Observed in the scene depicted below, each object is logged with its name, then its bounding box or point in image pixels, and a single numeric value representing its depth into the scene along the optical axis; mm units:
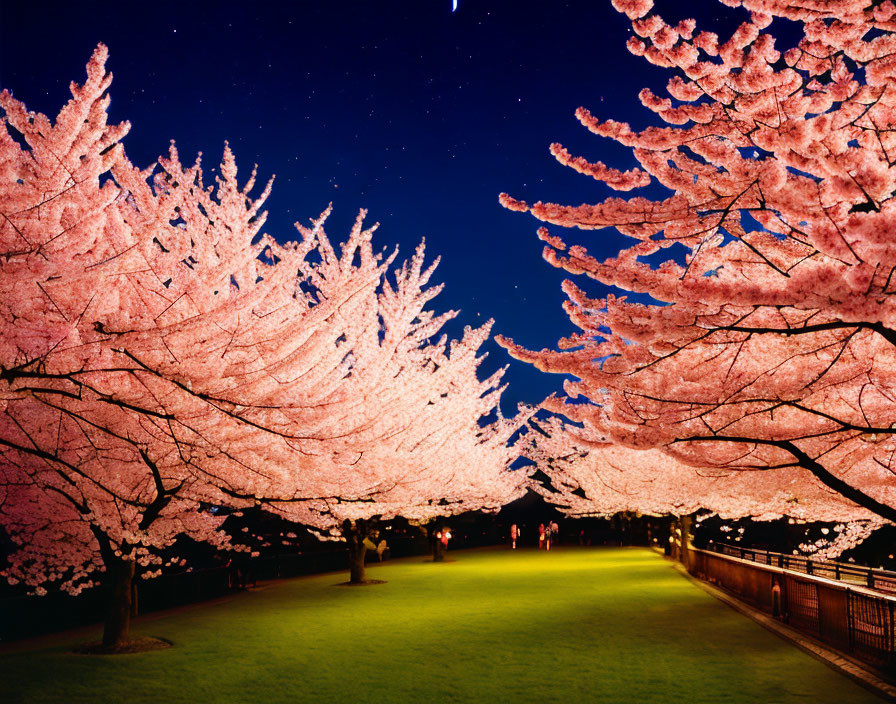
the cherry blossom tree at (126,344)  4965
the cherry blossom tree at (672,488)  10016
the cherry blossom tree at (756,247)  4504
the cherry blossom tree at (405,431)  10062
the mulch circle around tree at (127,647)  11203
